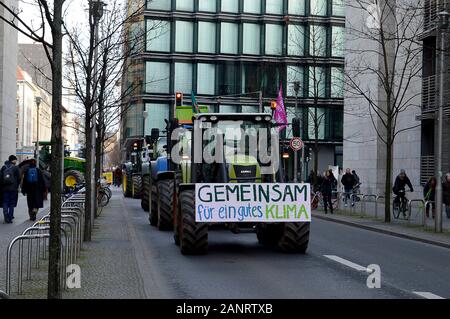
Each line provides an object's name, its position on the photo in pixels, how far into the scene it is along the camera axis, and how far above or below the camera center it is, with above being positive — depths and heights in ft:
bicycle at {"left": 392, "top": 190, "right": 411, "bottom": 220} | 83.25 -3.96
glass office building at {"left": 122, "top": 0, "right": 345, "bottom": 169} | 208.13 +35.87
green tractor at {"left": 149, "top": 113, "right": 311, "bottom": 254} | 43.62 -1.27
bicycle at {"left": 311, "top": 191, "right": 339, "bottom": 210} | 102.99 -4.30
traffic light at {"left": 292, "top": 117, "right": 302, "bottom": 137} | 46.99 +3.01
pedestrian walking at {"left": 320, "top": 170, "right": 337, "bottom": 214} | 94.38 -2.53
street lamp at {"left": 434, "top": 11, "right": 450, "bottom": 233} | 64.75 +4.61
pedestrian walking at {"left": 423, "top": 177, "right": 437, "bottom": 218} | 87.59 -2.15
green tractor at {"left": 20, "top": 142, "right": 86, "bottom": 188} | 121.70 +0.45
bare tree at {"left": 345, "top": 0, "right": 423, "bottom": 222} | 114.11 +19.70
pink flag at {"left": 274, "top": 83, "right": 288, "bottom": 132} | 92.89 +7.98
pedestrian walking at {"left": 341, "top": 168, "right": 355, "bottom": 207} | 108.40 -1.49
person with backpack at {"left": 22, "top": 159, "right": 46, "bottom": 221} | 68.80 -2.04
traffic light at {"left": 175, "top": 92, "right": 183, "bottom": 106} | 78.85 +8.16
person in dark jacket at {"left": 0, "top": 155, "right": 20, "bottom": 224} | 66.49 -1.91
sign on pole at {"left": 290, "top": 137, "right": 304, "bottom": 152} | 75.65 +3.09
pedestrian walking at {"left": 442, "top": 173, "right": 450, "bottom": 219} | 84.17 -2.21
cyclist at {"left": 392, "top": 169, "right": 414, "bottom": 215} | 87.35 -1.82
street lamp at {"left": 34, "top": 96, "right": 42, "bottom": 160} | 137.08 +5.12
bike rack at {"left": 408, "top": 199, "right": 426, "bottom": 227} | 70.54 -3.85
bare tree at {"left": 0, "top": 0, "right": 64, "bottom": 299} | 25.73 +0.49
